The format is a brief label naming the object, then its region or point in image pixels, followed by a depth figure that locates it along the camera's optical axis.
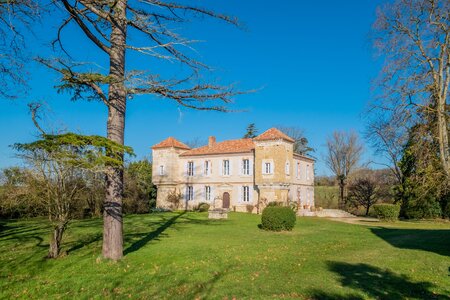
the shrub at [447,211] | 26.82
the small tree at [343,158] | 45.31
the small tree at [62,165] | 8.22
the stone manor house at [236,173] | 31.52
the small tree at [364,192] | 35.84
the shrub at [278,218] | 17.67
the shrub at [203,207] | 32.53
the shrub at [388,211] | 25.69
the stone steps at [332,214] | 32.06
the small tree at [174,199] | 36.19
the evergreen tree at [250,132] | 53.71
